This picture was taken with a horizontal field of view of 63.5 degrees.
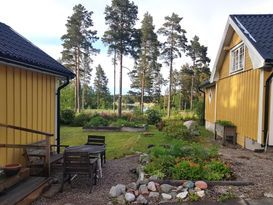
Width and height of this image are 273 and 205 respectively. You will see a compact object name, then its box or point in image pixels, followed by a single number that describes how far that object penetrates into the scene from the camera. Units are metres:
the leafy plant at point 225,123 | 9.46
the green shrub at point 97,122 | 14.28
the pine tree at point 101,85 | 47.83
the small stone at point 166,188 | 4.22
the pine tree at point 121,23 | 21.33
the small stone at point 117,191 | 4.27
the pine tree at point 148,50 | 27.42
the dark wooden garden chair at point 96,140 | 6.88
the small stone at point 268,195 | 3.91
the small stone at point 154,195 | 4.10
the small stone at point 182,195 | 3.99
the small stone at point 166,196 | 4.04
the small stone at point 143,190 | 4.21
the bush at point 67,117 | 17.10
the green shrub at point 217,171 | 4.47
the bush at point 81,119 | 16.99
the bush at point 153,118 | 16.17
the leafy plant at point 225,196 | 3.90
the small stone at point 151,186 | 4.26
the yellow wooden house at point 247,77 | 7.03
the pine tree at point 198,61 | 29.79
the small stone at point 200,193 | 4.01
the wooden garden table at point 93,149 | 5.36
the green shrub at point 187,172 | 4.50
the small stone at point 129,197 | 4.04
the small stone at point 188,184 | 4.21
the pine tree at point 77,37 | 24.72
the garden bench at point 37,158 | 4.80
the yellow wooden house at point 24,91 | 4.76
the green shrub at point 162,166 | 4.69
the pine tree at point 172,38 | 24.81
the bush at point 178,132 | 9.67
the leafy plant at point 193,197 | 3.93
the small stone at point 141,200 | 3.96
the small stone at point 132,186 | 4.36
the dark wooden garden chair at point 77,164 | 4.72
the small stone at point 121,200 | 4.00
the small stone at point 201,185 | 4.20
